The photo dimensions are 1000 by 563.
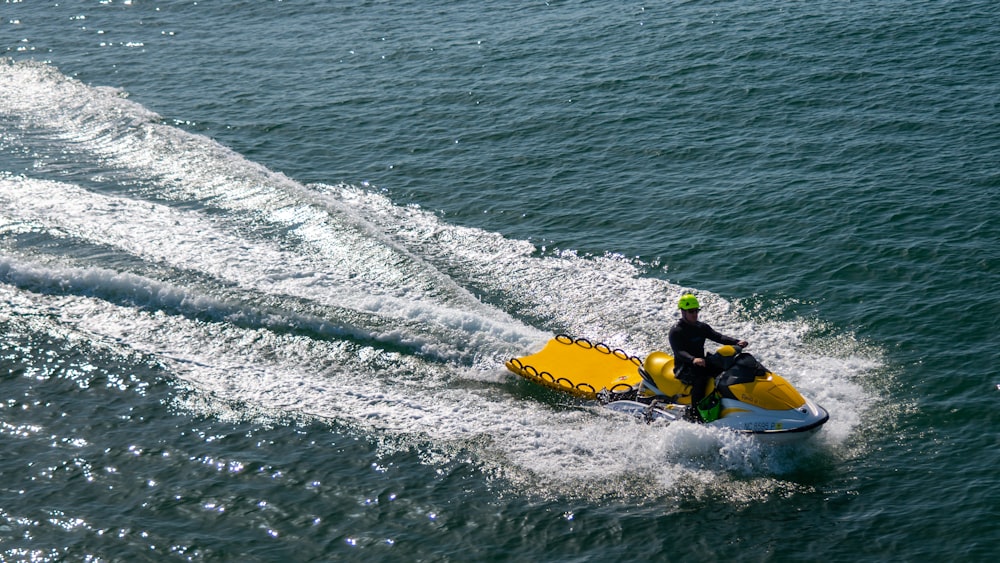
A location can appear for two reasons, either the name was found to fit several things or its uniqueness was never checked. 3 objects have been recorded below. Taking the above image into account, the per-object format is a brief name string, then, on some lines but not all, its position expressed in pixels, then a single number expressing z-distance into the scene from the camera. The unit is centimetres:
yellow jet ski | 1886
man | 1959
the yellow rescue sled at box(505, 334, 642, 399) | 2128
